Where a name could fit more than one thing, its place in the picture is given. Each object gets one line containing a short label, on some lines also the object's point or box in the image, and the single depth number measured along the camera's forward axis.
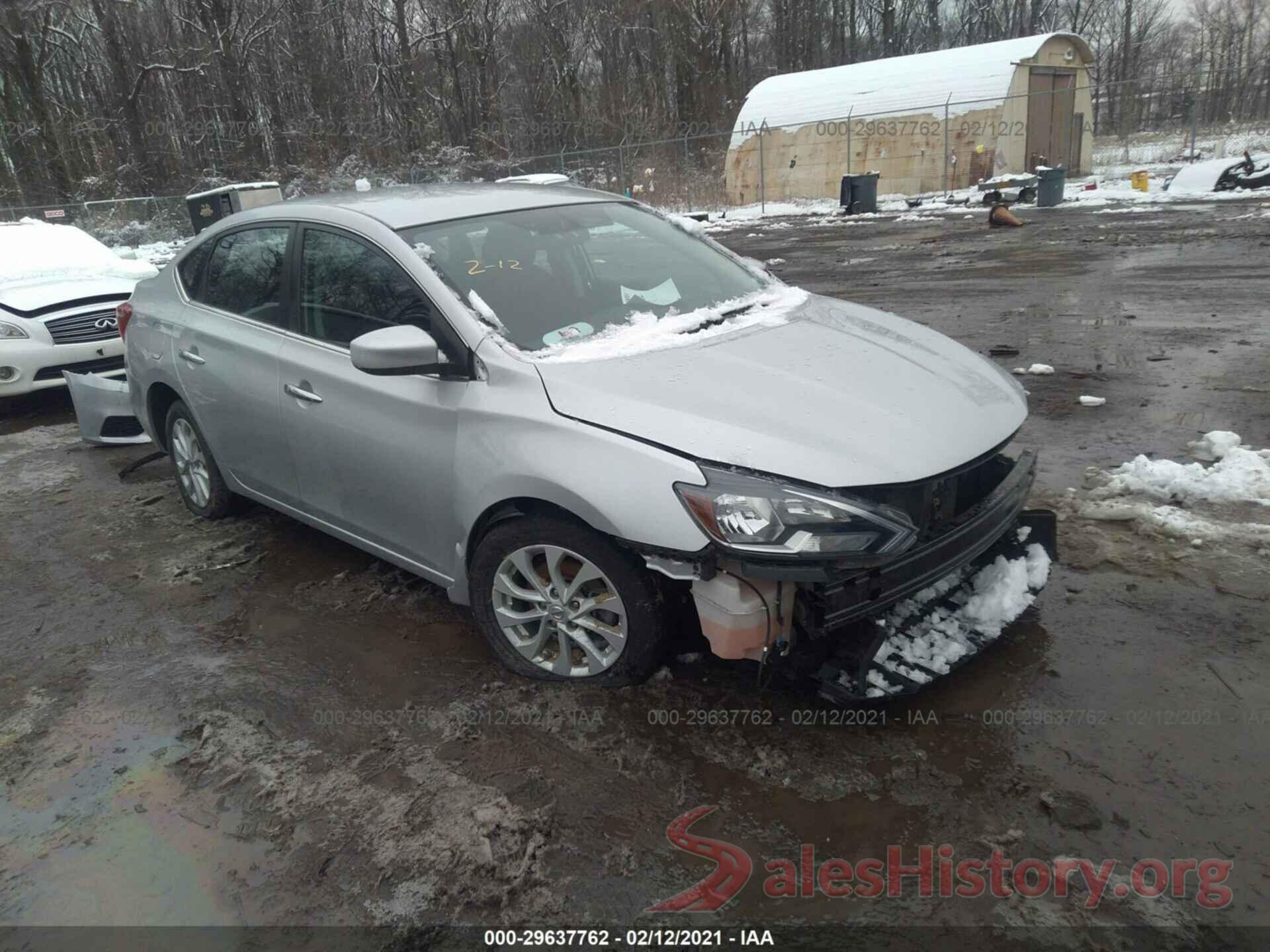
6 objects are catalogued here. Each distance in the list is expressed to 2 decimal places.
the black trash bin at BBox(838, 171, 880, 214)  22.25
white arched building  23.83
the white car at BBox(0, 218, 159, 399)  7.54
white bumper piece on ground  6.27
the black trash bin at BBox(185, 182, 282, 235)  16.91
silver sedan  2.61
